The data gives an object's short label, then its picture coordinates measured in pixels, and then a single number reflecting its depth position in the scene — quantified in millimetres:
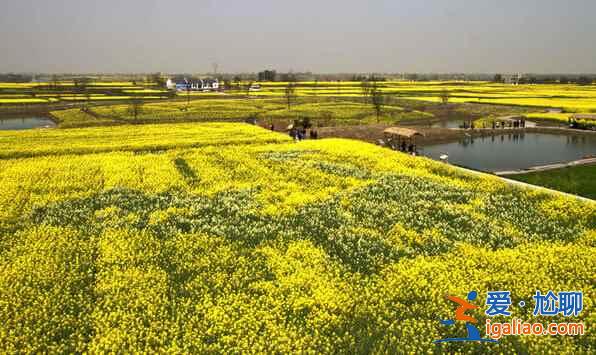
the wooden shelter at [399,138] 36575
